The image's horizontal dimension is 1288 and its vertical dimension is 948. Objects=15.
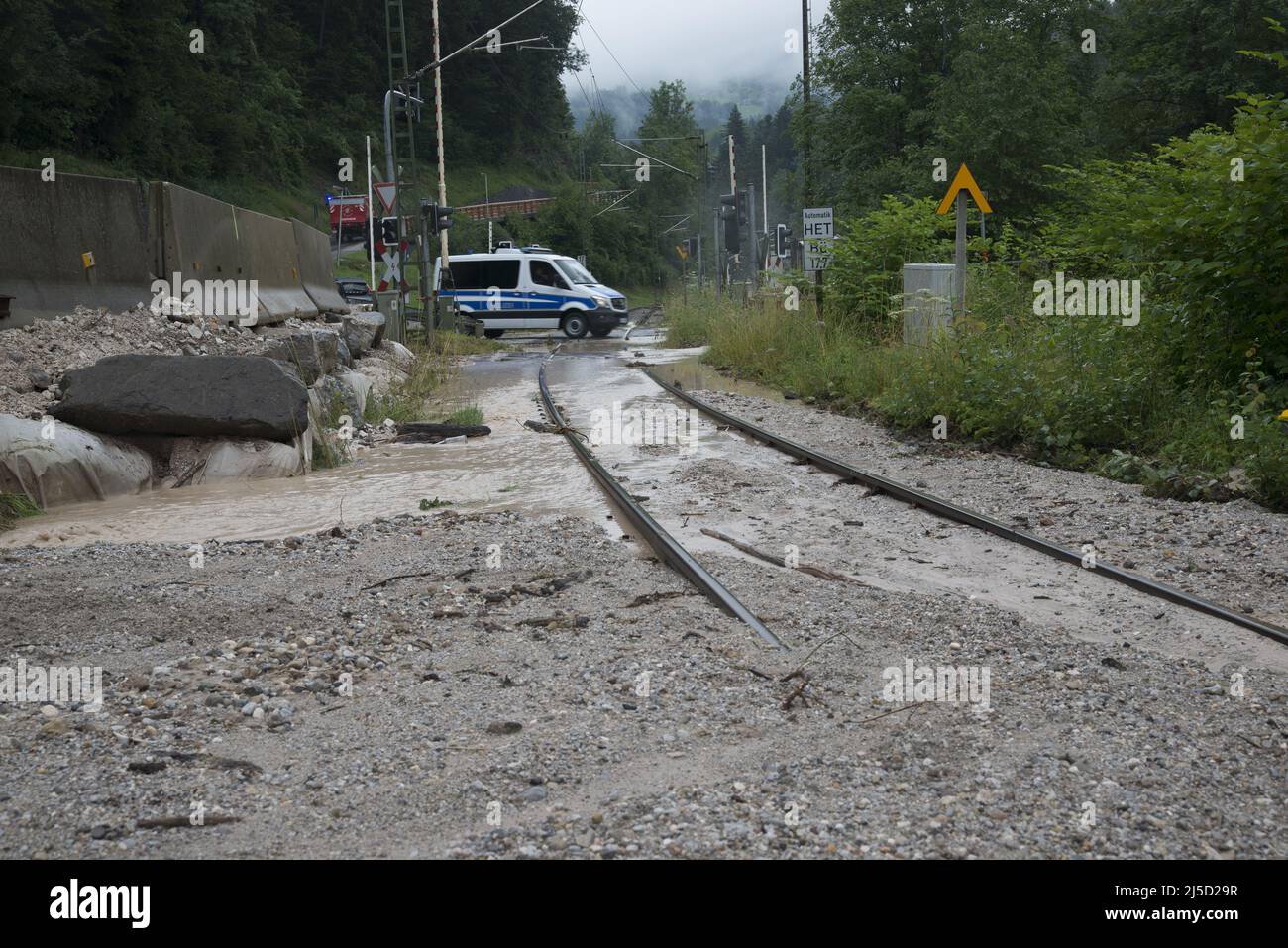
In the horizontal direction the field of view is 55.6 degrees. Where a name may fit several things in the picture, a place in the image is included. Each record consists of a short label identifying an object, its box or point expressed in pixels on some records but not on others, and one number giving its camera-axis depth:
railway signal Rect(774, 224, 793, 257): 41.75
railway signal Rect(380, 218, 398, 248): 25.53
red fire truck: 54.23
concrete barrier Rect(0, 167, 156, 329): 10.38
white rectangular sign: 21.45
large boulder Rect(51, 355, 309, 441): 9.70
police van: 35.81
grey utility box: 14.86
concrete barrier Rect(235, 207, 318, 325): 15.03
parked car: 44.08
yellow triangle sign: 13.27
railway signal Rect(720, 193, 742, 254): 32.84
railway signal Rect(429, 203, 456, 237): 29.77
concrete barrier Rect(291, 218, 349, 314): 19.17
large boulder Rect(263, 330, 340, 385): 13.21
